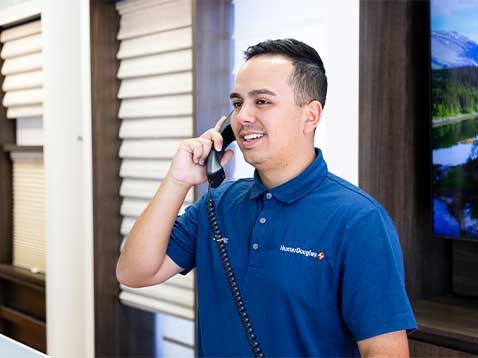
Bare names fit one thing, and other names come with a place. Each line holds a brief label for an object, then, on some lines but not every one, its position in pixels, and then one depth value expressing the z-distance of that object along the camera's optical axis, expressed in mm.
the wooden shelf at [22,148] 3998
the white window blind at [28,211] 4184
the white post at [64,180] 3607
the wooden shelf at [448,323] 2037
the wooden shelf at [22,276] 4016
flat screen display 2279
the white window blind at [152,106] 3033
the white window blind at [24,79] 4000
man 1428
